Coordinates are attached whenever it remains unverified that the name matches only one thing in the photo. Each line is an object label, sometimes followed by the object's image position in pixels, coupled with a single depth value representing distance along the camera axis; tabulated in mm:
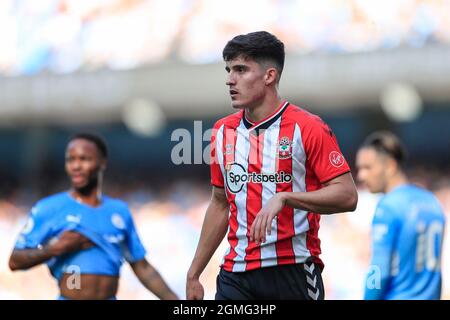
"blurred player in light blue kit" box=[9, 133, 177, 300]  10992
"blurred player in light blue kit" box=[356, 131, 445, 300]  10547
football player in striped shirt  7629
